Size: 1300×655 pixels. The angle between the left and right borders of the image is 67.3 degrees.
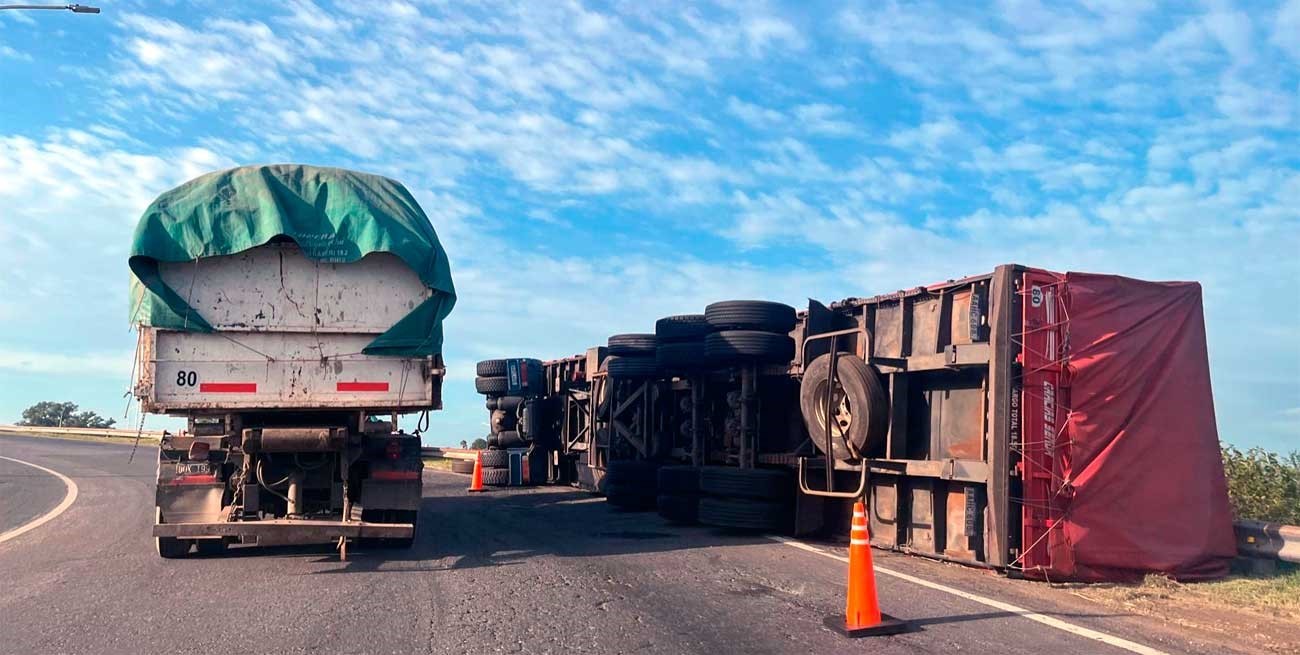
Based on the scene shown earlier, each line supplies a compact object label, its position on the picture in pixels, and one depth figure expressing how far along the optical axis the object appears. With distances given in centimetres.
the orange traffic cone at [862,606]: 621
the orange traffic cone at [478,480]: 1933
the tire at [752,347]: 1179
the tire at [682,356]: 1295
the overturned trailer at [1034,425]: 859
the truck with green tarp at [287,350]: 925
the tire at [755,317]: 1195
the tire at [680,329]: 1339
